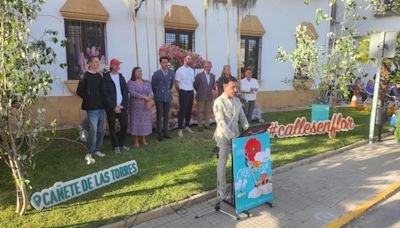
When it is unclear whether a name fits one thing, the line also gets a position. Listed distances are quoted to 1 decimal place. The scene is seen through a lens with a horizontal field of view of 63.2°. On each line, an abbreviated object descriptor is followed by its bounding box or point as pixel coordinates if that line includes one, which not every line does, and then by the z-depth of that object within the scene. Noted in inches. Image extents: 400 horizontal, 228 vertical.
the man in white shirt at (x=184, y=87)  307.7
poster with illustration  164.1
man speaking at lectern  167.2
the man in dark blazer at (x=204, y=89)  324.2
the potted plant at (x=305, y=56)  334.3
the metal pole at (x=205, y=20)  422.1
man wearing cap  240.8
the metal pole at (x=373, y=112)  325.4
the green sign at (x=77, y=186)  157.5
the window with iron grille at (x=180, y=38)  422.6
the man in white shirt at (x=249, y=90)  354.0
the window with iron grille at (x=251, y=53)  505.7
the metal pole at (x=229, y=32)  433.4
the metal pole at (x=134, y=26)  359.7
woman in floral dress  265.1
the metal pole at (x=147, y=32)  386.2
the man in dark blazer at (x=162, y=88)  283.7
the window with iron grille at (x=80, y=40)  353.7
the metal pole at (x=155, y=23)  382.9
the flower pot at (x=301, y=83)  549.9
